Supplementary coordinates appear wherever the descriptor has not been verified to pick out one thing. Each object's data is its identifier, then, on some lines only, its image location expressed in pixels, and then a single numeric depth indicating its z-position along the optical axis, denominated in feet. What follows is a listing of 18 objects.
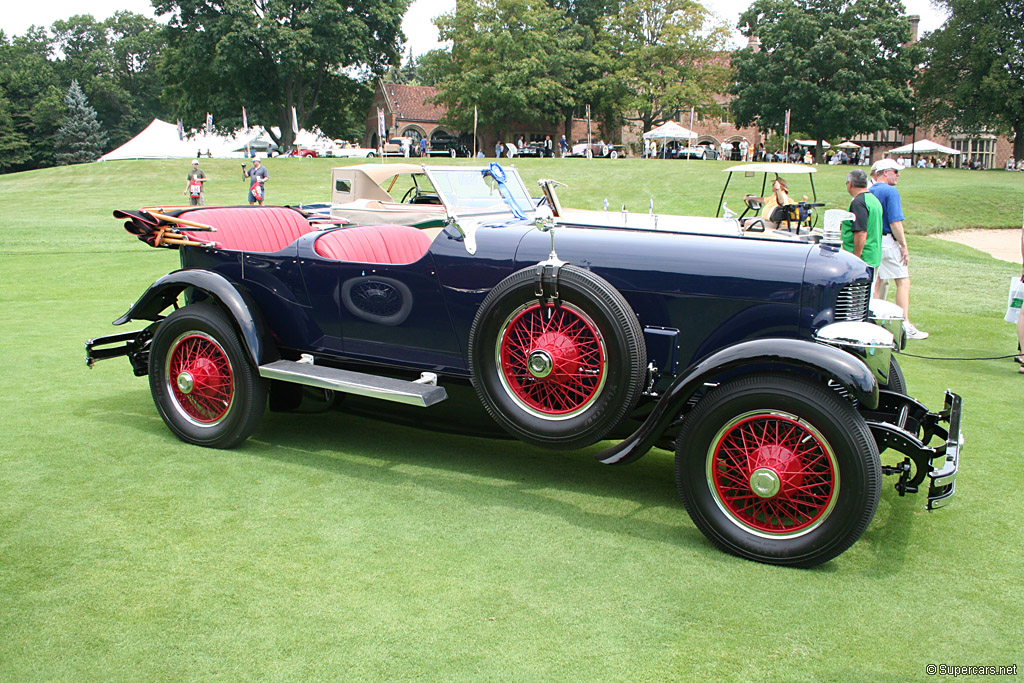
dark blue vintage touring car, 10.38
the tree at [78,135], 202.90
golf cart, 44.32
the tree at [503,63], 166.81
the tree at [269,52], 151.84
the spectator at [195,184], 65.26
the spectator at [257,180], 59.36
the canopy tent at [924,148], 168.74
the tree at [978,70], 144.36
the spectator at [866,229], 22.36
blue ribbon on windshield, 17.34
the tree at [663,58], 174.09
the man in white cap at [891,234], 23.90
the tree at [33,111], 203.62
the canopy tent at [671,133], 151.02
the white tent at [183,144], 172.86
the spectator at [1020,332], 21.20
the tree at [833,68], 155.63
